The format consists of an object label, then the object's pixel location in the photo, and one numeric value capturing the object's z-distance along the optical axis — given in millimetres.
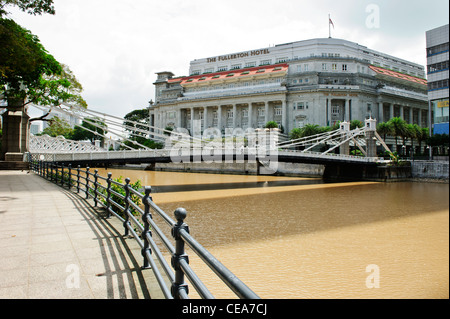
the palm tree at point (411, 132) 44906
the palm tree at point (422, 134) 46919
